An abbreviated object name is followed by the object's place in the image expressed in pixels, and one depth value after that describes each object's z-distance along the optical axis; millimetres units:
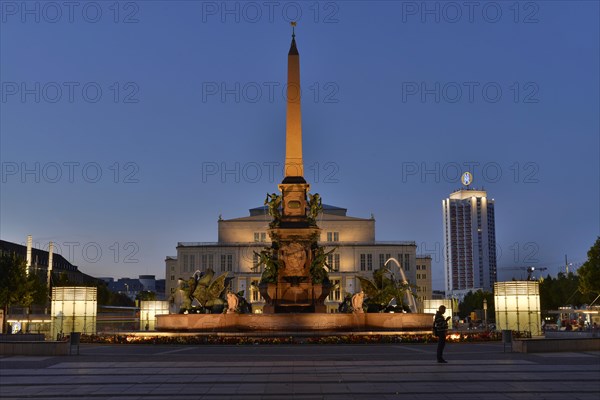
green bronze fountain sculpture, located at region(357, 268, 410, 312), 41688
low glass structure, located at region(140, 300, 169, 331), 60469
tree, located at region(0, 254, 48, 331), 64062
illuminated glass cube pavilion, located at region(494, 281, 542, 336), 38250
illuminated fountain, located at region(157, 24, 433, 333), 38656
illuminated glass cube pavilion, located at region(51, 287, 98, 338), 39531
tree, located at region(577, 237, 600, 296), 67062
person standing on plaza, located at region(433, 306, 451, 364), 21219
